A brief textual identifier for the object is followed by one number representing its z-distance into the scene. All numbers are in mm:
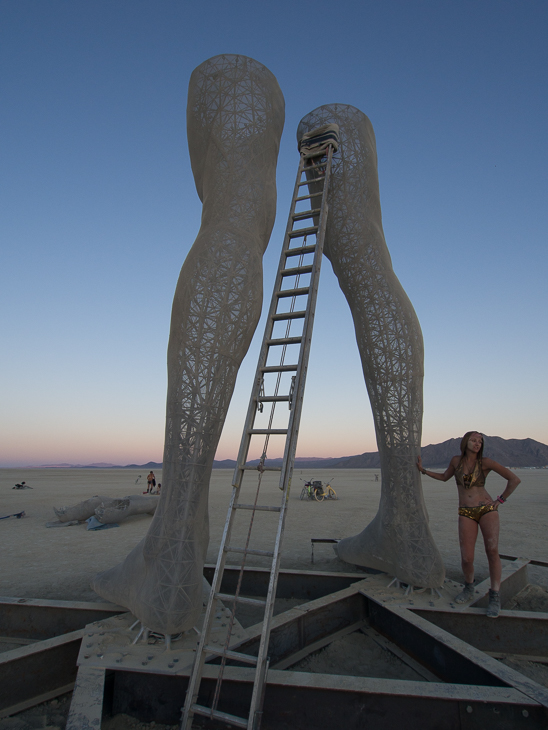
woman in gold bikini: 3408
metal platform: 1985
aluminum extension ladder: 2002
